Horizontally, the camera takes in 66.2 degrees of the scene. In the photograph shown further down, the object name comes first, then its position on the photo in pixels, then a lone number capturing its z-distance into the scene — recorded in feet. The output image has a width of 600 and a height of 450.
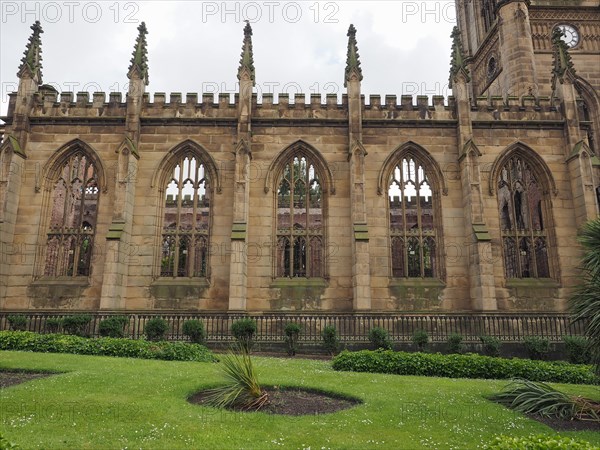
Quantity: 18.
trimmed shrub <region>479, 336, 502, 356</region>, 54.08
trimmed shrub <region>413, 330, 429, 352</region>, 55.01
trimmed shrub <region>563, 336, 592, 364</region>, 50.98
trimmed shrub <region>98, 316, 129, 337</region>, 56.08
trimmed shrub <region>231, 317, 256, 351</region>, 56.29
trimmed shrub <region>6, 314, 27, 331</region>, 58.44
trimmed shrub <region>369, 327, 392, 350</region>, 55.06
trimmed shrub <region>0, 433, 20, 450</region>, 14.07
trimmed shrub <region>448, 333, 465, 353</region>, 54.75
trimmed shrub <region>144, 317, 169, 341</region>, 56.03
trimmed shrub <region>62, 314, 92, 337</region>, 57.00
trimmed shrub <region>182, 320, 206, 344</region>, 55.98
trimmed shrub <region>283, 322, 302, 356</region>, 55.98
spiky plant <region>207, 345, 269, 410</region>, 27.81
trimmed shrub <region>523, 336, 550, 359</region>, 54.29
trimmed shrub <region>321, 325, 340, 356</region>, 55.36
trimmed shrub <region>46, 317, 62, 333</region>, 58.23
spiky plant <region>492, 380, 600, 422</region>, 27.42
